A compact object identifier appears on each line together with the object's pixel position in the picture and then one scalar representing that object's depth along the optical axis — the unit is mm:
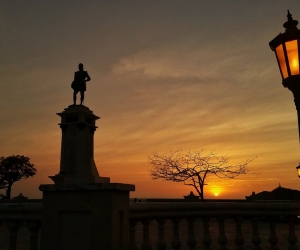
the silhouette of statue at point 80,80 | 18484
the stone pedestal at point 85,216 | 3420
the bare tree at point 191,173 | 31438
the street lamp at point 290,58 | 3945
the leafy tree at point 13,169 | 52688
